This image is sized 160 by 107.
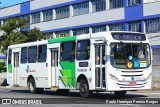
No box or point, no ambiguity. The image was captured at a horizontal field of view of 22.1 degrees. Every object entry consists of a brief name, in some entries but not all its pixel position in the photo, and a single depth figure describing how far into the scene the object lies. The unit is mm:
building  46969
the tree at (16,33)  47812
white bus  18859
